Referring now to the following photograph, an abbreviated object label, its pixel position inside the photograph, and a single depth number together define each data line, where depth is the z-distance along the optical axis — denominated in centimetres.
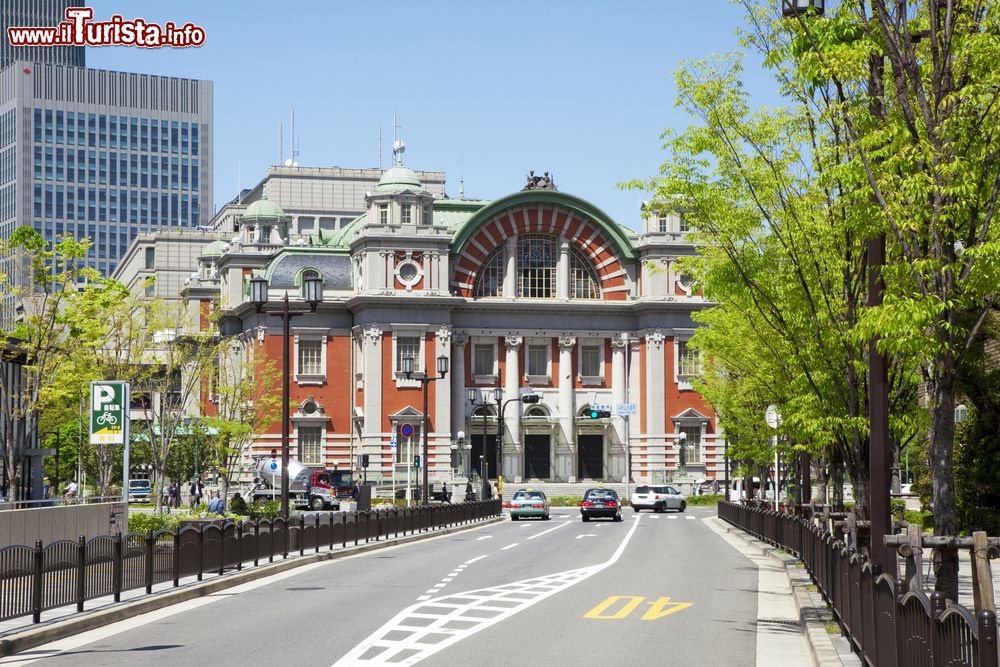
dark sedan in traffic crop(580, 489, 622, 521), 5897
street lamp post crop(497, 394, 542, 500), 6825
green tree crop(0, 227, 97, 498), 3703
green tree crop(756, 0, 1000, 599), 1385
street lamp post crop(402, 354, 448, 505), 5536
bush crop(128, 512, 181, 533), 3909
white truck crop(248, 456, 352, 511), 7388
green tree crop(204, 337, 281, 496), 6400
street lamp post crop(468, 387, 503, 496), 8862
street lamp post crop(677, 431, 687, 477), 8938
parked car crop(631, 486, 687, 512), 7244
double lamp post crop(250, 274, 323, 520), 3532
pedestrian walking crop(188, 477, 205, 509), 7614
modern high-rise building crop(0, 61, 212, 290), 19688
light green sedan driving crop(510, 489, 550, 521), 6212
